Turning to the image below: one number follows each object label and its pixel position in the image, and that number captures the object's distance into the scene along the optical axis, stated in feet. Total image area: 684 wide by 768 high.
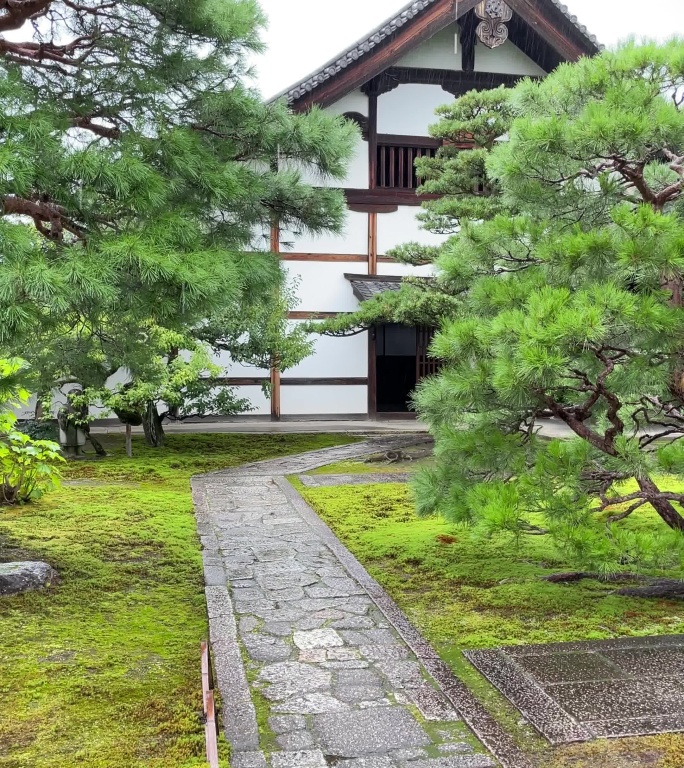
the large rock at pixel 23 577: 15.64
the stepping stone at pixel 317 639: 13.20
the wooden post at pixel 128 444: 34.65
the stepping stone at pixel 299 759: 9.33
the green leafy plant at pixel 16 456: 14.97
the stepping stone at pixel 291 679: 11.37
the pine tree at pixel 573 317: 11.91
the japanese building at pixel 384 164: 43.21
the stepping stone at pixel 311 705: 10.77
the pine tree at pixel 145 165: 12.42
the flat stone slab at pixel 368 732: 9.77
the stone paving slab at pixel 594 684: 10.28
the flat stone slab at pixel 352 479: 28.91
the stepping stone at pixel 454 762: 9.36
